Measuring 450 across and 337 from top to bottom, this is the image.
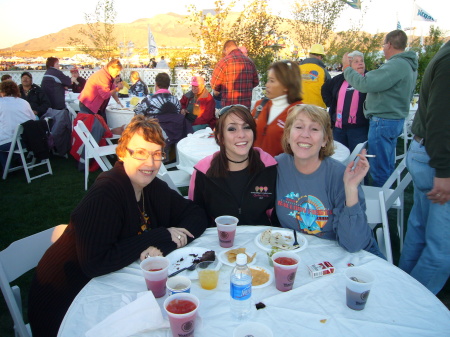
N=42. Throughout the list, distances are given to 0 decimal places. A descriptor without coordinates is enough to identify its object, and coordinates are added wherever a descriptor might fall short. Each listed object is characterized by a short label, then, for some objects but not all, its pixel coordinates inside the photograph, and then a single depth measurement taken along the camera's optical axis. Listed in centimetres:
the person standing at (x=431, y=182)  183
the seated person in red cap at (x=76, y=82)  996
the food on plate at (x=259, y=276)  138
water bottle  114
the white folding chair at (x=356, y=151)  327
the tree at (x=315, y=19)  1301
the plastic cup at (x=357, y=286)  118
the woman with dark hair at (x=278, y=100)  286
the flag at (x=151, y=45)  1736
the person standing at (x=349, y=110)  424
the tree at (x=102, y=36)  1323
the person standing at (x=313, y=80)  498
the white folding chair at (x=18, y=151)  498
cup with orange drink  133
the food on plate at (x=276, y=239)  166
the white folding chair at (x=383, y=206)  197
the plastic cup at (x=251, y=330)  100
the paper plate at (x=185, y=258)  145
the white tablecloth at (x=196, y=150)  326
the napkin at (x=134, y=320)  107
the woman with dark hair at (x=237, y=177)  204
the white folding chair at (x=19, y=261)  146
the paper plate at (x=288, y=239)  163
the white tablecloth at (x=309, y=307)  113
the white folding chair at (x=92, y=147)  435
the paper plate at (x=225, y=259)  150
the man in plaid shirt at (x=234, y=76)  536
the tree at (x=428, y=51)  815
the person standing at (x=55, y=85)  676
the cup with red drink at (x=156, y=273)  126
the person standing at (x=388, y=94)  349
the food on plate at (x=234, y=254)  154
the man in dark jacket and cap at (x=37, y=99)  648
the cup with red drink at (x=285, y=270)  129
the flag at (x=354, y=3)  1228
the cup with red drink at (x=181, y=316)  103
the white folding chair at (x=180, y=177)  363
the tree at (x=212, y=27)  911
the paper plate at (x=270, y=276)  135
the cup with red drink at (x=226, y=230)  165
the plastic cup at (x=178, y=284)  121
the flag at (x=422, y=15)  1359
